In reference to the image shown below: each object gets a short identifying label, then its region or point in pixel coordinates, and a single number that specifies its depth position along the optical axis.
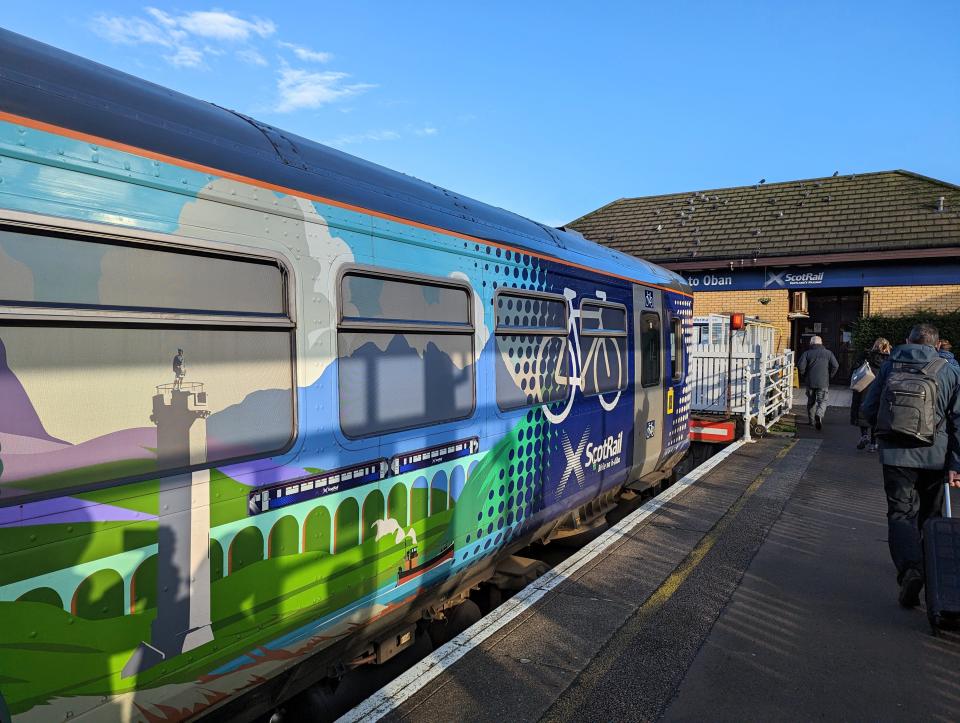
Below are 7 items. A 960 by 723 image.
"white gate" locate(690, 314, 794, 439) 10.85
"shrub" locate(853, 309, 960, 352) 14.95
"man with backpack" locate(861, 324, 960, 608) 4.05
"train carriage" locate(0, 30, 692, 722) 1.87
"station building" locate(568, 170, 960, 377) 15.85
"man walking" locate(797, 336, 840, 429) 11.66
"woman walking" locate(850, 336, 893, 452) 9.10
